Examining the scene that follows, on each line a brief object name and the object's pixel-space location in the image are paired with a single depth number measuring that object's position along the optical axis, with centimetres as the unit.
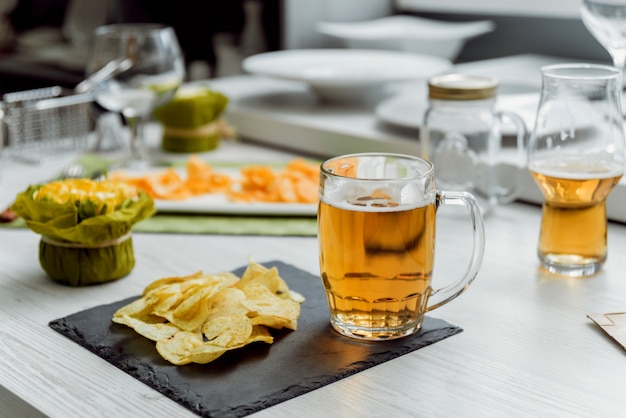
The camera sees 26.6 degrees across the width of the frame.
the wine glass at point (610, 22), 131
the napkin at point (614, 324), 101
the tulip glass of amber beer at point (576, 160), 113
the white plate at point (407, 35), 197
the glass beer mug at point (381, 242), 98
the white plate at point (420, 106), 149
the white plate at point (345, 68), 167
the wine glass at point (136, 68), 147
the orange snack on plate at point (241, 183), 134
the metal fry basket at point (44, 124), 153
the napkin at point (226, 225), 127
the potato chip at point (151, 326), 101
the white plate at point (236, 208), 131
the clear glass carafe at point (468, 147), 131
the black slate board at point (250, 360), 93
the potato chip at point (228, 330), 98
